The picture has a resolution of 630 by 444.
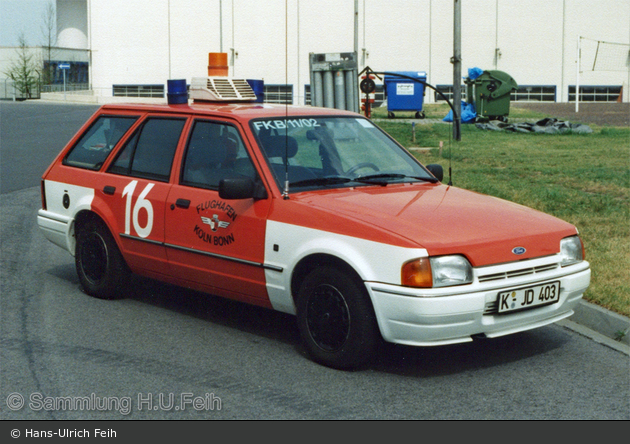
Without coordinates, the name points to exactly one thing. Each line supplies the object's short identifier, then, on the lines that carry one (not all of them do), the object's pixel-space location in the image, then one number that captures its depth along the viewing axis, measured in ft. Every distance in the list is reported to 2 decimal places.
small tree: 211.82
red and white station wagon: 15.46
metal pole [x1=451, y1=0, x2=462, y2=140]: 77.56
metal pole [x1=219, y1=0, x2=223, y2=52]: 179.73
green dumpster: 104.73
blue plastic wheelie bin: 122.31
